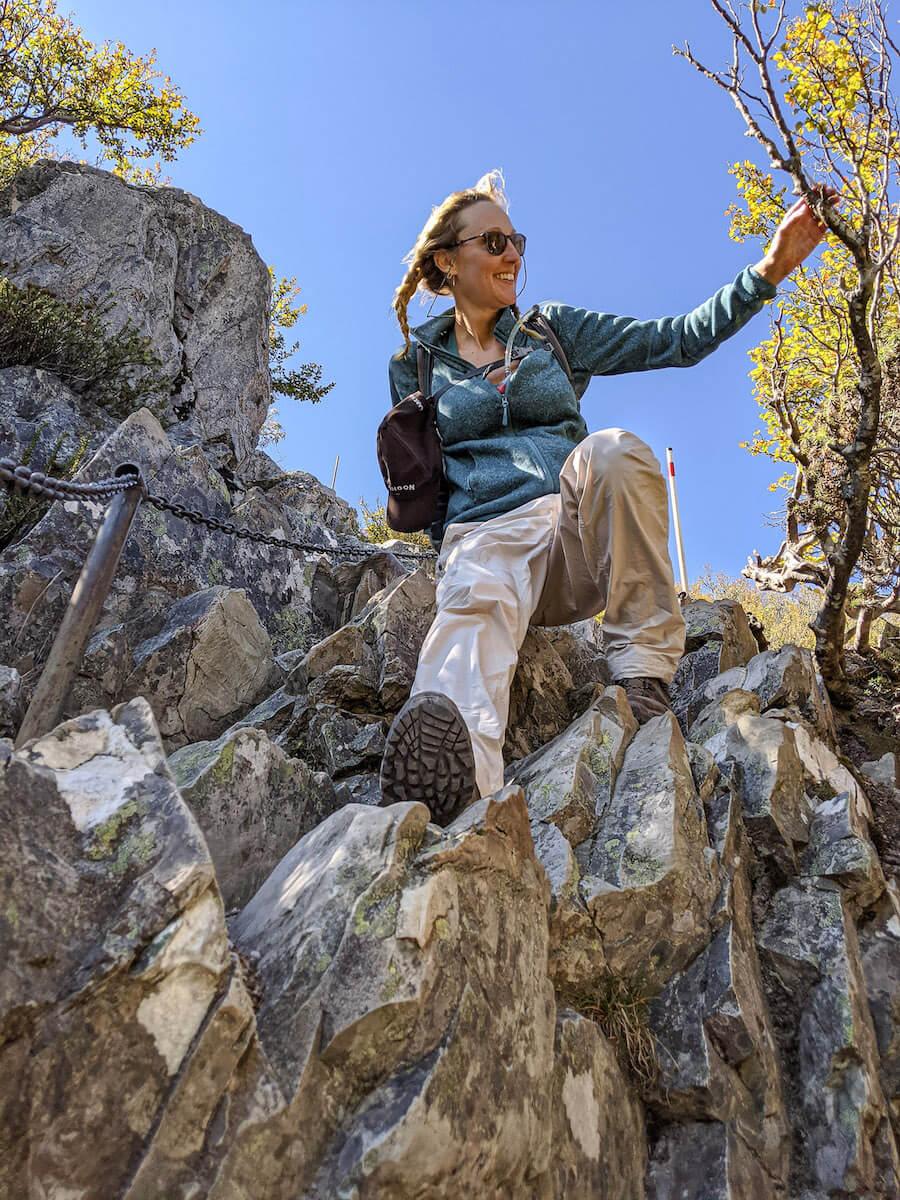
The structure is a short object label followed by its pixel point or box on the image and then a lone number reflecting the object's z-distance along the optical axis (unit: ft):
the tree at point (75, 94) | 55.01
